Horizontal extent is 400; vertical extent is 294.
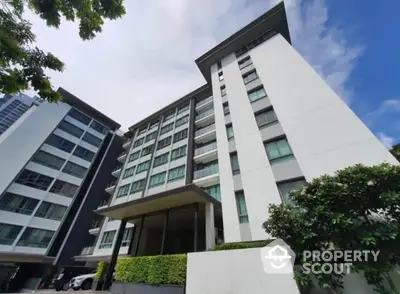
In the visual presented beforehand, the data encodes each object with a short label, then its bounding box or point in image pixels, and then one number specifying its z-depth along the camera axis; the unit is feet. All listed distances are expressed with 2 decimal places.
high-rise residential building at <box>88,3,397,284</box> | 38.42
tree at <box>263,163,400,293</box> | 19.99
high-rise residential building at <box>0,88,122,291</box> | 72.90
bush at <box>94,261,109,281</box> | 47.44
